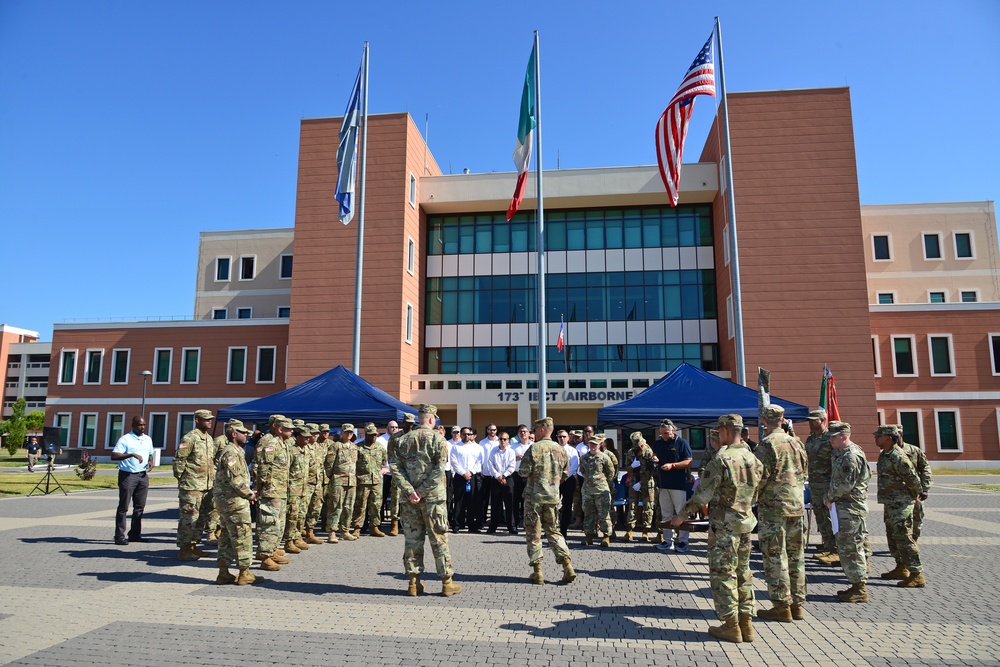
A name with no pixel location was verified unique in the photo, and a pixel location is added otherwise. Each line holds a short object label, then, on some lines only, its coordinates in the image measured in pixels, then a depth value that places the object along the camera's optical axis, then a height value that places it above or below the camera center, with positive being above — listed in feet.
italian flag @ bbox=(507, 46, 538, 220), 62.23 +27.66
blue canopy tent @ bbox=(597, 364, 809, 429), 42.86 +1.86
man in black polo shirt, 36.68 -2.08
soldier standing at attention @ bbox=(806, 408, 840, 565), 32.07 -1.95
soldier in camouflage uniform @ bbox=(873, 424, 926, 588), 26.99 -2.69
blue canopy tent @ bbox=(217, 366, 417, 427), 45.16 +2.08
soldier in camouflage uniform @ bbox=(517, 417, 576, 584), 27.50 -2.37
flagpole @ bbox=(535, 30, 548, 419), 62.80 +14.69
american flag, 53.88 +25.62
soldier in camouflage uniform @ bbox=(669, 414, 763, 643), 20.16 -2.79
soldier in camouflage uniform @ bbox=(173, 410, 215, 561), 32.91 -2.19
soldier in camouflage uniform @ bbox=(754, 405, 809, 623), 22.26 -2.90
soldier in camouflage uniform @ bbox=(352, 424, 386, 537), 41.42 -2.95
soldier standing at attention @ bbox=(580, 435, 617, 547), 37.78 -2.91
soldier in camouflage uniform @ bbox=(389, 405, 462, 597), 25.35 -2.25
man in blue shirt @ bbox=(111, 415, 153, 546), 36.73 -2.02
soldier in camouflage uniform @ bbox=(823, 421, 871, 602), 24.82 -2.57
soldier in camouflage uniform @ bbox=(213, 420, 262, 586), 26.91 -3.07
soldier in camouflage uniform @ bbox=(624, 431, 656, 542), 39.83 -2.70
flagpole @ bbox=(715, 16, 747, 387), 59.57 +14.73
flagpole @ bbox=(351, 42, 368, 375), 64.18 +17.26
